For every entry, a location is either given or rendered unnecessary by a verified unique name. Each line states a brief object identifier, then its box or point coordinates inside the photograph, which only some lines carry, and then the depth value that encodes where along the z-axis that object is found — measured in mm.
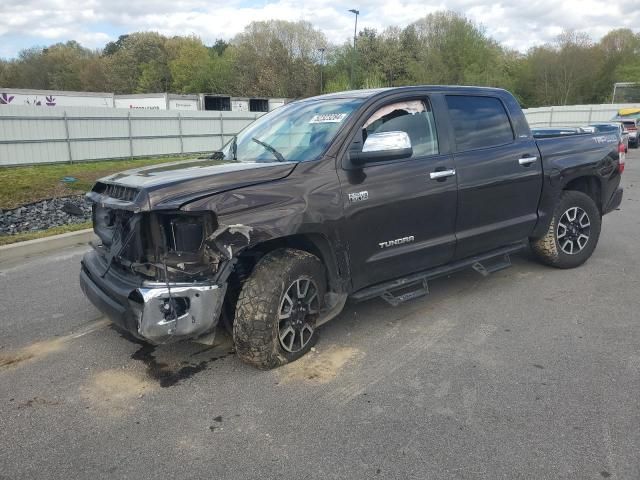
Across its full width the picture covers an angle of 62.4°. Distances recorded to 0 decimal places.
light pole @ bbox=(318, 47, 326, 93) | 59747
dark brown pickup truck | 3248
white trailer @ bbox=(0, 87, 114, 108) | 26547
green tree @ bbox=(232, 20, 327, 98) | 63062
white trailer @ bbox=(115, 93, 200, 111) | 33875
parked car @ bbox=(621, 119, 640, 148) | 25250
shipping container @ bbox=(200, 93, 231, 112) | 35969
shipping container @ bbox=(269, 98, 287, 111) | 38719
